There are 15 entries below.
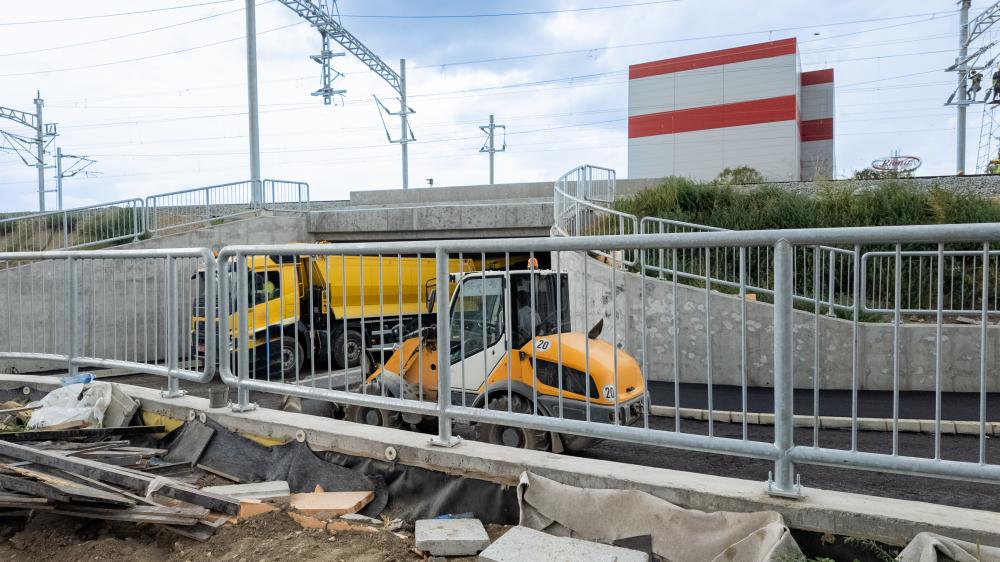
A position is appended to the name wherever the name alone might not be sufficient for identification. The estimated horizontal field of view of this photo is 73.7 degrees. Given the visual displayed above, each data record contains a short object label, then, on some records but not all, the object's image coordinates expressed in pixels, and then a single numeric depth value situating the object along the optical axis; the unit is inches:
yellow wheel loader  207.2
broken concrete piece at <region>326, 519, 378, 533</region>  144.8
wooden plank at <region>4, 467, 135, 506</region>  145.6
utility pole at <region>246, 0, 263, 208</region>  704.4
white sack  210.4
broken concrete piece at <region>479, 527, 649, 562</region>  115.3
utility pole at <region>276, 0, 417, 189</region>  888.9
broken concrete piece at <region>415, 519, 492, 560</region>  129.9
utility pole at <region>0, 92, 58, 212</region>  1262.3
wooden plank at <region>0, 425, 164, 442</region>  192.5
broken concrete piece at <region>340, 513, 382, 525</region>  149.9
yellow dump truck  203.0
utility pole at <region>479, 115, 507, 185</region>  1610.5
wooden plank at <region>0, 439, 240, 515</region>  151.8
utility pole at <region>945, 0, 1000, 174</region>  931.3
